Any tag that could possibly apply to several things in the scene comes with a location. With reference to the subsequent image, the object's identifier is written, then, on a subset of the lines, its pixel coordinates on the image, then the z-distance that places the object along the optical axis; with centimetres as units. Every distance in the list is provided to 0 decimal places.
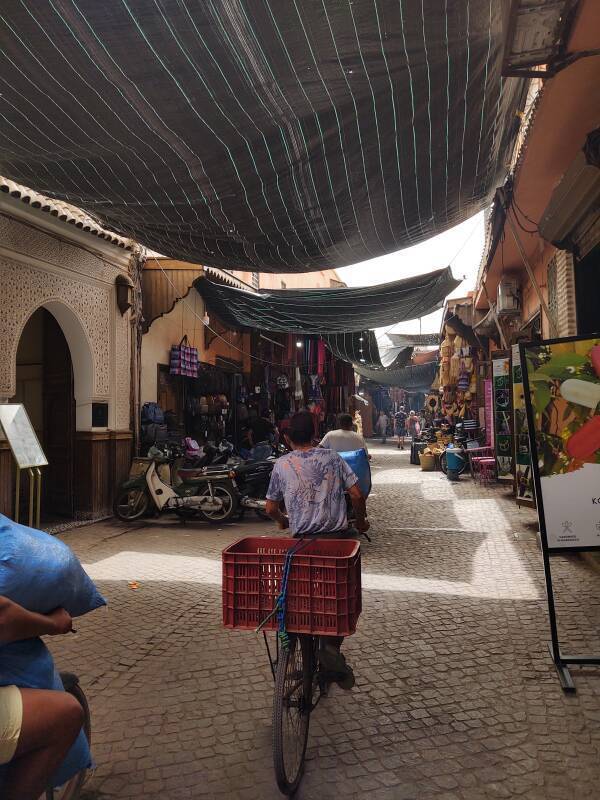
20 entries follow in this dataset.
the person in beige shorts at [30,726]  159
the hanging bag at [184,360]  1042
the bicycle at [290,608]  234
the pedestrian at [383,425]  3009
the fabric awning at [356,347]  1426
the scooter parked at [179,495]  847
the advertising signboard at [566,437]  334
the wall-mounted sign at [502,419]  902
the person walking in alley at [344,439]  703
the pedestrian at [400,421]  2858
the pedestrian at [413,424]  2454
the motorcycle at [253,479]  874
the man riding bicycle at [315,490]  298
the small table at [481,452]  1291
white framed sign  559
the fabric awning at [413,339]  2481
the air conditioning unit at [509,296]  988
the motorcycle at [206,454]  949
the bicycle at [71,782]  214
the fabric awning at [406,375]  2456
